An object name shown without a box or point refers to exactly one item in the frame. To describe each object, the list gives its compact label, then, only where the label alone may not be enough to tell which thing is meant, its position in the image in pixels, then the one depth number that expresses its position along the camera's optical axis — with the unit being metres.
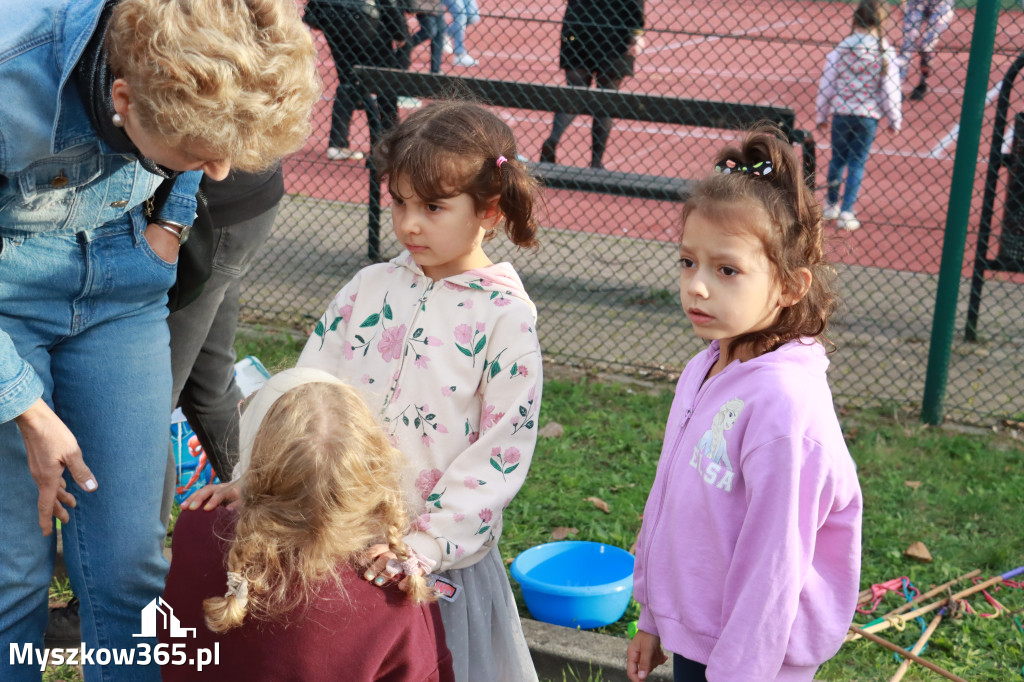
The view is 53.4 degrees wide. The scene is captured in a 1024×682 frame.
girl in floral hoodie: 2.11
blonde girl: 1.68
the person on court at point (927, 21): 5.02
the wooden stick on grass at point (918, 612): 2.88
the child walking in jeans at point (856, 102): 7.23
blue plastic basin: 2.87
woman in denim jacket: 1.74
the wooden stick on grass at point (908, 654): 2.54
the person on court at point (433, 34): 8.13
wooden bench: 5.43
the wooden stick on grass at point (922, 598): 3.04
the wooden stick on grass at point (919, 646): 2.71
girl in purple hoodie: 1.71
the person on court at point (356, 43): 5.80
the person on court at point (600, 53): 6.57
